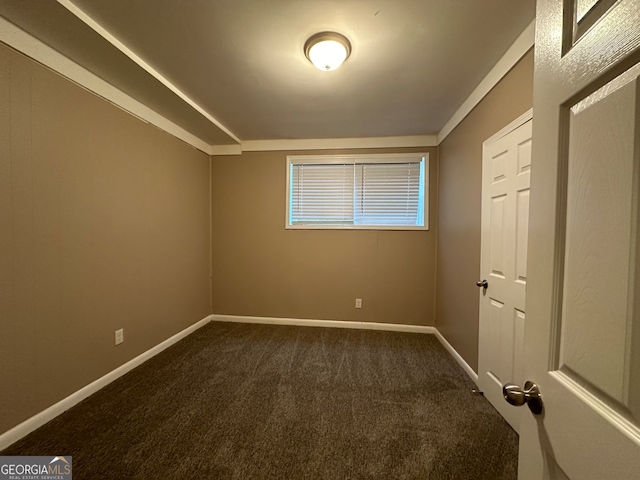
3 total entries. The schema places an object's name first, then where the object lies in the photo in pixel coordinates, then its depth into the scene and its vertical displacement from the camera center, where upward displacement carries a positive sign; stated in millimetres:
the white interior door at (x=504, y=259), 1495 -147
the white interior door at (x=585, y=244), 371 -10
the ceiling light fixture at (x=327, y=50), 1480 +1192
